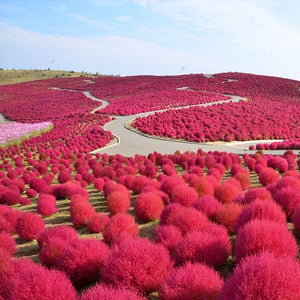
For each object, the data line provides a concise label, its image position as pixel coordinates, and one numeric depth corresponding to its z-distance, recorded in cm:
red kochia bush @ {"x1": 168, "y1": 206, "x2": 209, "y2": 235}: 547
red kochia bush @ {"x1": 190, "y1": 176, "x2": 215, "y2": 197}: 847
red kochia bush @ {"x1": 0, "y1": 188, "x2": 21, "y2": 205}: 1148
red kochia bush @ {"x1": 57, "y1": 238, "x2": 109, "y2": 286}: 472
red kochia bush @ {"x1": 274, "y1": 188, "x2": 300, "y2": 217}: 625
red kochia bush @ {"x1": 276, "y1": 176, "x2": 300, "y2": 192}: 720
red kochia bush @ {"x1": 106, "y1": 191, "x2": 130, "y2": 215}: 836
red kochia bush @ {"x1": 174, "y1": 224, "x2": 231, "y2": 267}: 441
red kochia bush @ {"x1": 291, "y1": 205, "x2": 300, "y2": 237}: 542
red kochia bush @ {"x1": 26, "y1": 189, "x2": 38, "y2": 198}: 1232
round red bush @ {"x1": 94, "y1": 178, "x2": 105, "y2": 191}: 1188
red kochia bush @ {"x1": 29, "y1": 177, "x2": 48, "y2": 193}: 1295
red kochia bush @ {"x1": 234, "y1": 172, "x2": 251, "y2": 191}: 993
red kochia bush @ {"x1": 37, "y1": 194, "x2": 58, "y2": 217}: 951
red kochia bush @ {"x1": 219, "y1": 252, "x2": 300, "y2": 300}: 266
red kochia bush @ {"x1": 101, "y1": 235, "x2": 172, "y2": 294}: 401
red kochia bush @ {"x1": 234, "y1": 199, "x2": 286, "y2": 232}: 503
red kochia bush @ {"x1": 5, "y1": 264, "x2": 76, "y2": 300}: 362
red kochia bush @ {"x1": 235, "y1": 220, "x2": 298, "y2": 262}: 396
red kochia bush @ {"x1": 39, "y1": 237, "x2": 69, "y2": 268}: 524
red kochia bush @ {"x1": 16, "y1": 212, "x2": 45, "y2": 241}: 737
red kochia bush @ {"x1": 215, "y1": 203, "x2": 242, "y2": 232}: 591
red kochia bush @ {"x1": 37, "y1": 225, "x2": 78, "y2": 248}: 568
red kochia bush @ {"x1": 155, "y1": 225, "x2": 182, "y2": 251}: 498
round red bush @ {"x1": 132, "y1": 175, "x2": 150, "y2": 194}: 1073
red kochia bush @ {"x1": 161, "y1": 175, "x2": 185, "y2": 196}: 908
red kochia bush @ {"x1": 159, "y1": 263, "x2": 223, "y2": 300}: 325
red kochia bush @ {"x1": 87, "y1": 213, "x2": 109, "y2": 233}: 722
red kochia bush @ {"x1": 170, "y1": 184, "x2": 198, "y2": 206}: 776
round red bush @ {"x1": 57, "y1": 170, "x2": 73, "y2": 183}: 1393
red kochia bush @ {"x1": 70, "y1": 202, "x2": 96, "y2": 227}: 777
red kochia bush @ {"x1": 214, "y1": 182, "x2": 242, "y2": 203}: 759
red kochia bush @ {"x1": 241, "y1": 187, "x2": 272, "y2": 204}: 655
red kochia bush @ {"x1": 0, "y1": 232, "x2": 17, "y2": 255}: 618
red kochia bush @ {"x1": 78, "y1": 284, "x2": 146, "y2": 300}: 316
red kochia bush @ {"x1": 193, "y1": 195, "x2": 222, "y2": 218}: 635
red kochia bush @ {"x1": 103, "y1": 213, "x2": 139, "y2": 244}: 591
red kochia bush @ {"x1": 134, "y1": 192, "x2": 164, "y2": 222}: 759
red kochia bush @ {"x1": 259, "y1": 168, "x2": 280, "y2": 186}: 1009
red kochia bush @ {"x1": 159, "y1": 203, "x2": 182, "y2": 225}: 613
